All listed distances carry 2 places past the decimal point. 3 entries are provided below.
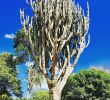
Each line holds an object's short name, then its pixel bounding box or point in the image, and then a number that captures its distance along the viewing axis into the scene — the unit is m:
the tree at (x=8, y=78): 14.45
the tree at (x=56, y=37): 8.86
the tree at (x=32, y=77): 14.54
